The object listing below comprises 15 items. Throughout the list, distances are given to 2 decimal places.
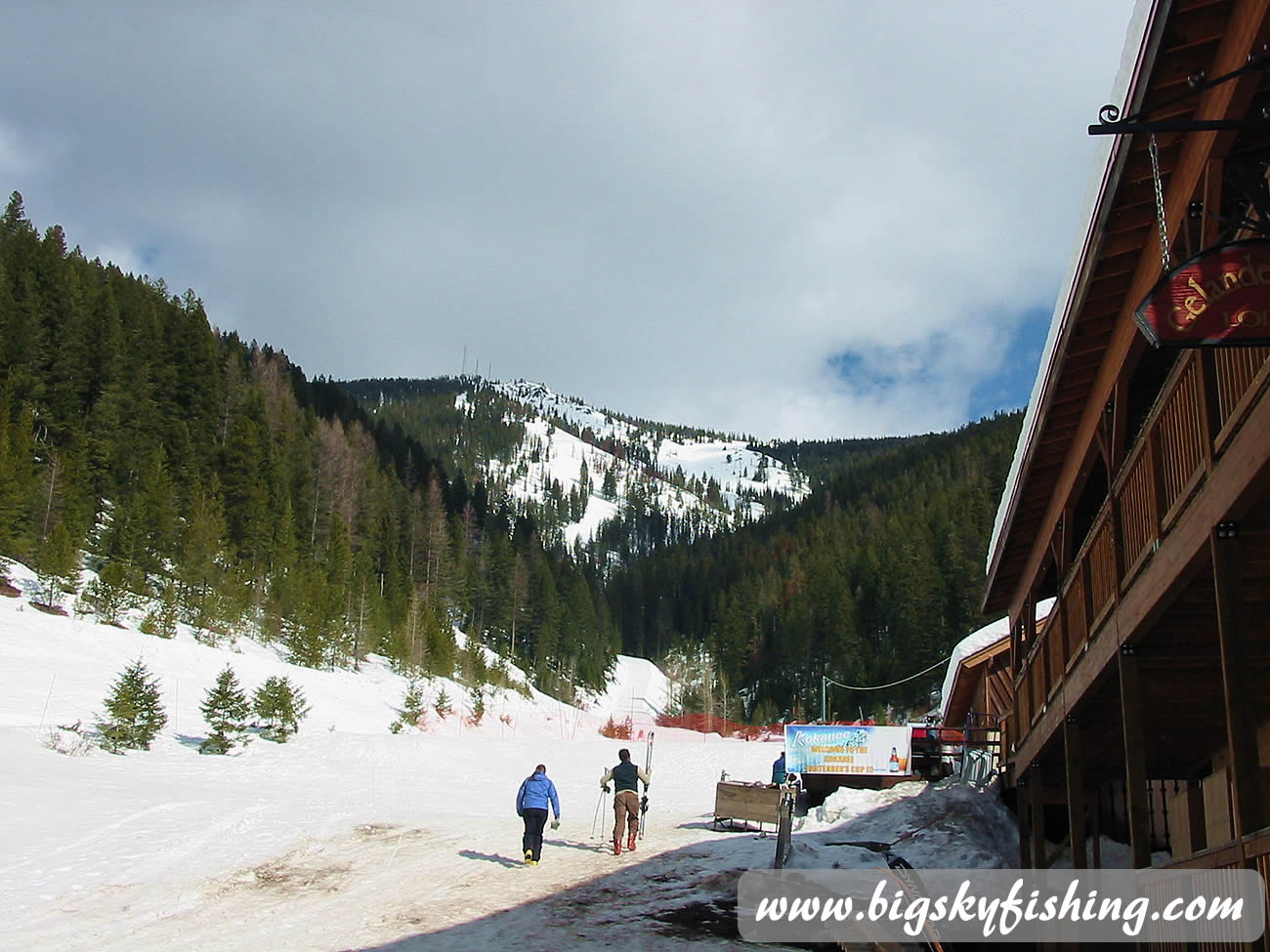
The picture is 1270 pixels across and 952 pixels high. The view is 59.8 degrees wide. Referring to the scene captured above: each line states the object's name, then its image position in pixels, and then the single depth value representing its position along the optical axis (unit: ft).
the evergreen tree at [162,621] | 142.20
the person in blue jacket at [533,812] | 53.78
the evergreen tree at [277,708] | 112.37
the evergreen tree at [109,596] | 141.59
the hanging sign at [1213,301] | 18.65
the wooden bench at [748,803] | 62.34
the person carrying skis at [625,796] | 56.29
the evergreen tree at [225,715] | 100.48
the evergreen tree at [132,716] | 90.94
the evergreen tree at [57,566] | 139.33
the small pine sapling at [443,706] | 163.73
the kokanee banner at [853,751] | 80.33
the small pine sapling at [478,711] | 173.17
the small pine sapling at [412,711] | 144.66
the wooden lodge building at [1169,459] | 20.89
